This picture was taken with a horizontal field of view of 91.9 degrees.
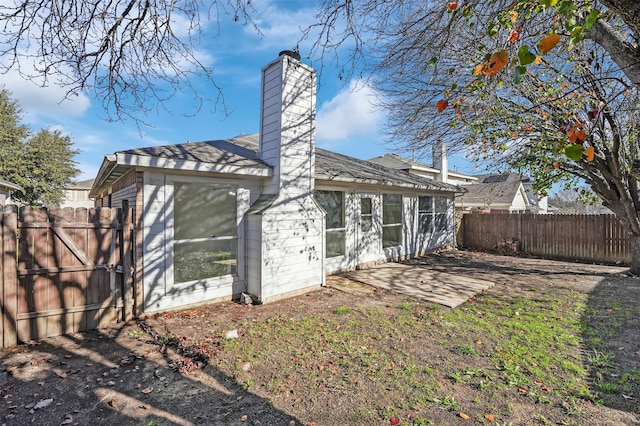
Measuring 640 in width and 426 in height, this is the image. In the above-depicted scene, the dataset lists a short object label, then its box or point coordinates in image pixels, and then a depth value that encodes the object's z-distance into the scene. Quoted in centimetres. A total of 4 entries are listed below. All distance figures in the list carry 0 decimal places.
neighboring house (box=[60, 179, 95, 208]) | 2682
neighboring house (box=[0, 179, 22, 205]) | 1417
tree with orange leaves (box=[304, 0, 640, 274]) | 243
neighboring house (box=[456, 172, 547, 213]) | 2523
